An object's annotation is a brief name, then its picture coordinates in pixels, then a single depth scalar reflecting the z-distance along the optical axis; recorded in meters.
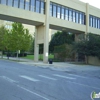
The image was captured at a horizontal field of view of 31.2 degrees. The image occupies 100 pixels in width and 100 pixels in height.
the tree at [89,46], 35.81
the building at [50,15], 32.00
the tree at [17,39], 39.84
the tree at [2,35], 52.21
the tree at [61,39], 57.64
